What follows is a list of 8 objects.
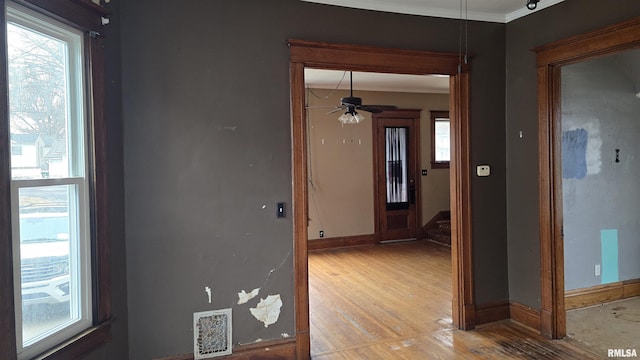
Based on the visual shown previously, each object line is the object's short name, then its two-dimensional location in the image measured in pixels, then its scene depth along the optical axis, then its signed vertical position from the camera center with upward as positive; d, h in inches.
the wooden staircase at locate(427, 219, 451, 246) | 290.7 -44.6
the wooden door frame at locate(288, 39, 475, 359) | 118.8 +10.5
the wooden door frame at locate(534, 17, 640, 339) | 129.2 -5.5
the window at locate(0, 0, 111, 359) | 67.9 -0.1
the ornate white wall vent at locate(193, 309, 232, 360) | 109.6 -43.1
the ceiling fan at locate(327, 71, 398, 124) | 200.2 +36.4
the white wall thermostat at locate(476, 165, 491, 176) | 143.0 +1.5
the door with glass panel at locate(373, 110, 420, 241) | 297.4 +2.1
